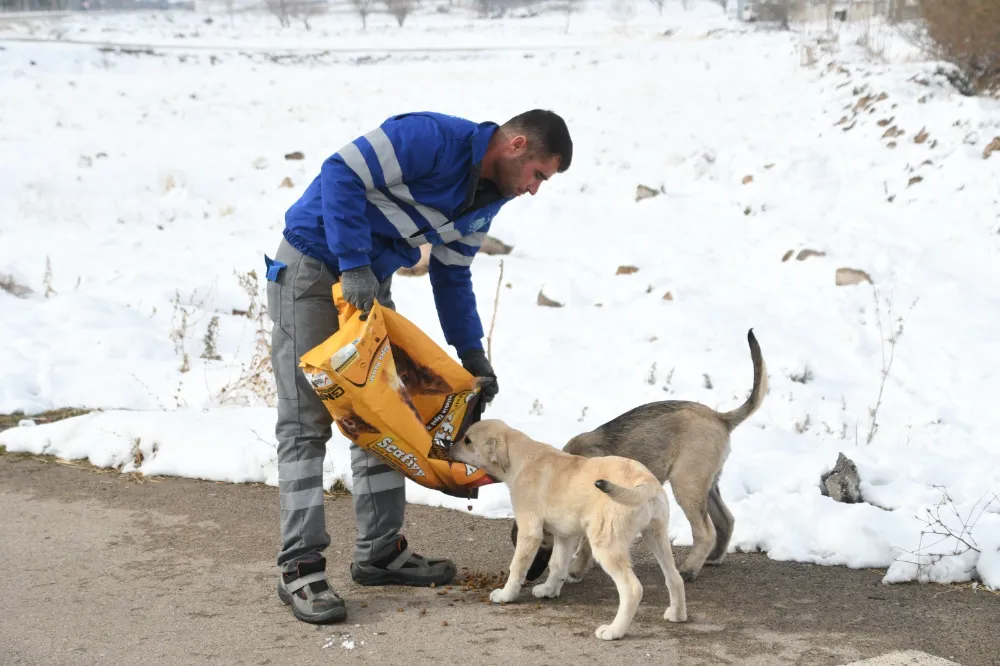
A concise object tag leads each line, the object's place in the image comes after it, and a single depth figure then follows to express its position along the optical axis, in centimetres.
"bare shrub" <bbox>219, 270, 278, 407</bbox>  778
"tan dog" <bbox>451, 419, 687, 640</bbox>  404
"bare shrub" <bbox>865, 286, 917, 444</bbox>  729
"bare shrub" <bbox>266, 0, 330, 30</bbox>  6844
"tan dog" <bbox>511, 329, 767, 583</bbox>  480
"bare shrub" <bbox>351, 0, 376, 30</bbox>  6656
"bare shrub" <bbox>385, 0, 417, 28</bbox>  6594
